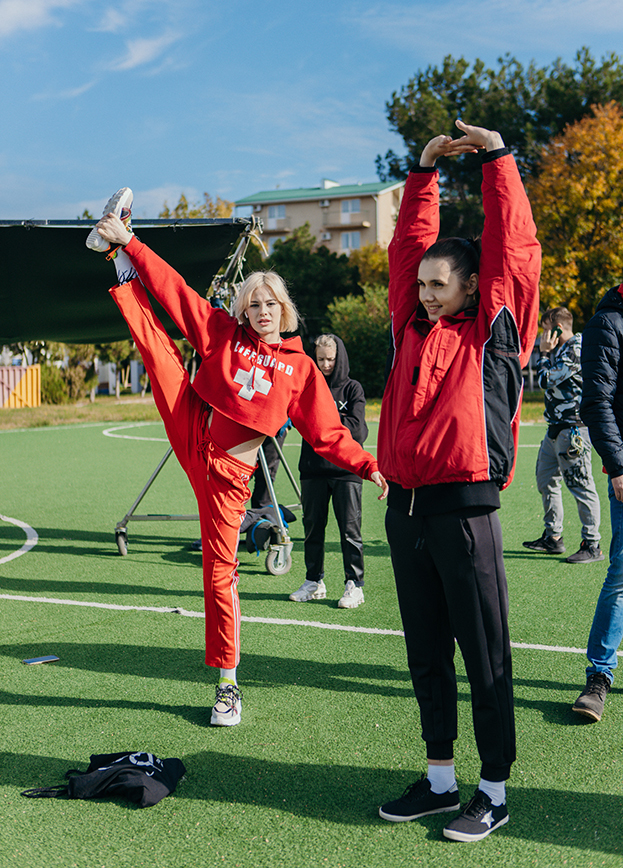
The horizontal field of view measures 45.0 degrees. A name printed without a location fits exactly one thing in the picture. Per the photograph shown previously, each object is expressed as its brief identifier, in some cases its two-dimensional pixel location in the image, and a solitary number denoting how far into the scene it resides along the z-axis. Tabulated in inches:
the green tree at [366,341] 1112.2
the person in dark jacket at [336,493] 221.5
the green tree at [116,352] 1346.0
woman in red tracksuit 141.3
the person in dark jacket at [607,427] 139.7
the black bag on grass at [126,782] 115.6
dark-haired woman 97.7
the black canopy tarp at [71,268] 219.9
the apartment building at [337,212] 2464.3
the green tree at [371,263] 1615.4
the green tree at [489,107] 1298.0
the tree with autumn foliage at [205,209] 1498.0
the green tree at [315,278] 1649.9
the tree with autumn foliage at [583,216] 1052.5
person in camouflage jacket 261.0
